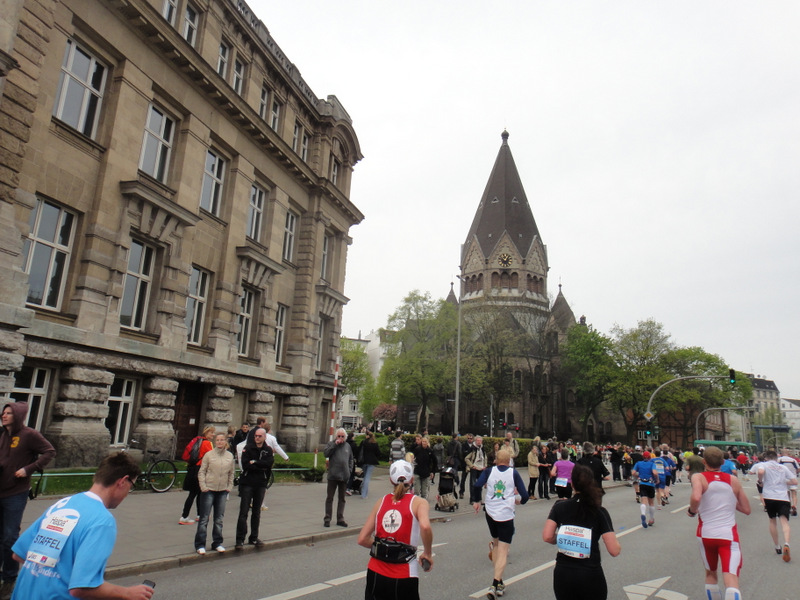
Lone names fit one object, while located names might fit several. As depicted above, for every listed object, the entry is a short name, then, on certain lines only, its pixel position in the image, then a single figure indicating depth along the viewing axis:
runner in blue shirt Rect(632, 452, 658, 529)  12.91
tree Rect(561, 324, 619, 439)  65.75
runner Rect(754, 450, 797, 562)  9.70
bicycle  12.64
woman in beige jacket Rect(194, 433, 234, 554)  7.95
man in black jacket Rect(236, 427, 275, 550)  8.61
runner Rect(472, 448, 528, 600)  7.31
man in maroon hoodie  5.59
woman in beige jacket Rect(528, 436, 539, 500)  16.87
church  54.81
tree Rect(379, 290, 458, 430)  54.38
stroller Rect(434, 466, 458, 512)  14.18
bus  53.94
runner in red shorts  5.98
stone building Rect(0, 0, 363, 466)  12.84
